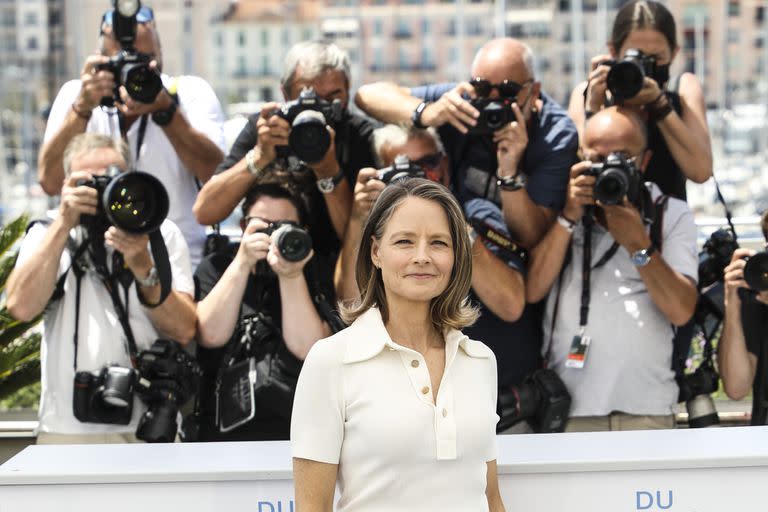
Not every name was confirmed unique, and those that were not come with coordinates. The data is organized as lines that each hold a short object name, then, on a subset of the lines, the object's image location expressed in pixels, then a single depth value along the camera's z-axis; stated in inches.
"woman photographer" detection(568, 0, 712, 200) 312.2
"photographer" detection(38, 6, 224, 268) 323.3
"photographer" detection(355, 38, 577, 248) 295.9
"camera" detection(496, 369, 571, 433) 285.7
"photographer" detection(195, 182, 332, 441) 282.8
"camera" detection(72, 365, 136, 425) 273.3
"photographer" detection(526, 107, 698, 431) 289.6
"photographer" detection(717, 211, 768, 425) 300.0
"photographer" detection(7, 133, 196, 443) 279.6
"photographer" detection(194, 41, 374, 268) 299.3
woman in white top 170.2
